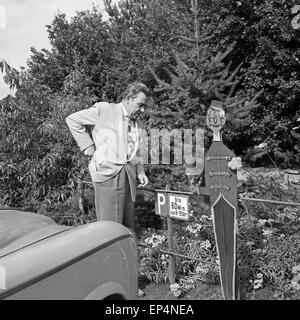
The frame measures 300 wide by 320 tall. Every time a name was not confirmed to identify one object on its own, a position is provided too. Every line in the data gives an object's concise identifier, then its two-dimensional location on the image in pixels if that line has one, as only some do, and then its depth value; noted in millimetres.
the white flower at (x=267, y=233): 3814
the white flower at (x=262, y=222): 4020
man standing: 3473
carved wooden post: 3102
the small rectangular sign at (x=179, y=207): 3714
